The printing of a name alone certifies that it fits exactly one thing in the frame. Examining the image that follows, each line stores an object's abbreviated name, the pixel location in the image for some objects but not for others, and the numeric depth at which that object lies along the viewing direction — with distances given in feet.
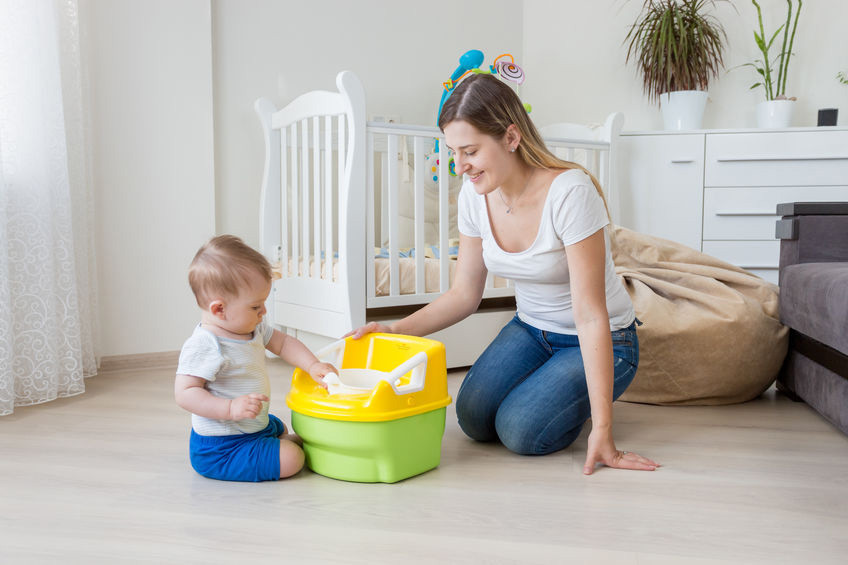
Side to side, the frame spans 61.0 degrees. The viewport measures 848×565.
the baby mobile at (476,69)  8.14
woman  4.40
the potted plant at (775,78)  9.53
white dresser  9.08
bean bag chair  6.02
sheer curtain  5.88
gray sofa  5.07
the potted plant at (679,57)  9.66
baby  4.11
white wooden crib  6.65
